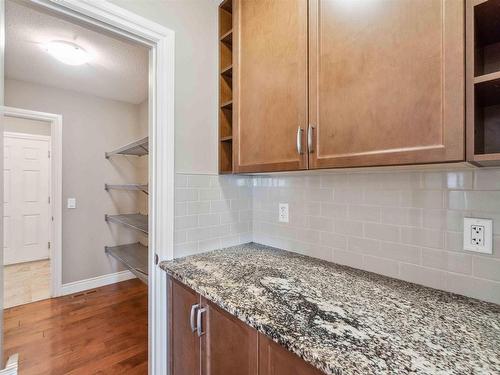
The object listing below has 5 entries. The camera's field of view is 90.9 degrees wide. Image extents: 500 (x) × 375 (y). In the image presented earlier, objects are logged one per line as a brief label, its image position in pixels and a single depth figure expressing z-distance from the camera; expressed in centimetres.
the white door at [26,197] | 372
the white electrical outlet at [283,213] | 150
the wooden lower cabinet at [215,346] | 72
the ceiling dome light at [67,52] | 199
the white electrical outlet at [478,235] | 85
